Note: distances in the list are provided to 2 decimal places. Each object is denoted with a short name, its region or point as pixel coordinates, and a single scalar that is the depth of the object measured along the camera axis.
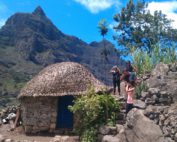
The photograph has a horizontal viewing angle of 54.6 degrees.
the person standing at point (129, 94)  6.64
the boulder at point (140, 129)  5.65
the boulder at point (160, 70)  7.51
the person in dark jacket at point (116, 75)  7.84
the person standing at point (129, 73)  7.28
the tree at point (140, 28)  16.92
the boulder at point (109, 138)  6.22
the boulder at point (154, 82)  6.84
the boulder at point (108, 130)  6.51
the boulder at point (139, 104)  6.44
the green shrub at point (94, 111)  6.85
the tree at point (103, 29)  19.52
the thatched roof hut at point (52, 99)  8.56
